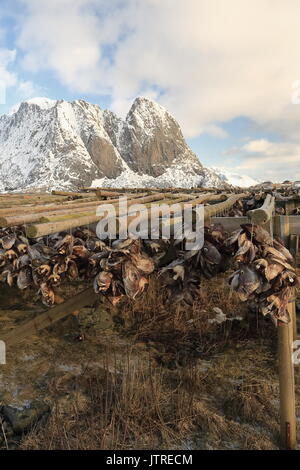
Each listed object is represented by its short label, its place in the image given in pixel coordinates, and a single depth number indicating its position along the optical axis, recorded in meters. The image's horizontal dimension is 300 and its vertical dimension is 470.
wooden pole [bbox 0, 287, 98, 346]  3.69
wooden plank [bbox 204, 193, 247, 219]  3.13
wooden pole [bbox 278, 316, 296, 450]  3.16
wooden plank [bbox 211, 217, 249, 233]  2.99
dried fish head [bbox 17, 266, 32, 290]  3.09
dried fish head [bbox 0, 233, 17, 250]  3.18
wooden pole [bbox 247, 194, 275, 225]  2.31
